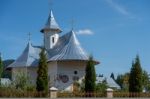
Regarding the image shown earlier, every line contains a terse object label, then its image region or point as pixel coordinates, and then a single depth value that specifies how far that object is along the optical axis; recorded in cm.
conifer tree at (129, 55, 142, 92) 3089
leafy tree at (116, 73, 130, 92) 6161
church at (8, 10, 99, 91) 3969
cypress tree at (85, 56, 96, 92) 3094
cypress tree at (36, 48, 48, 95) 2984
